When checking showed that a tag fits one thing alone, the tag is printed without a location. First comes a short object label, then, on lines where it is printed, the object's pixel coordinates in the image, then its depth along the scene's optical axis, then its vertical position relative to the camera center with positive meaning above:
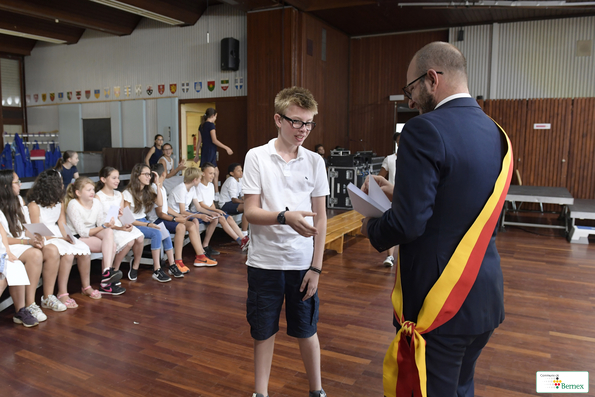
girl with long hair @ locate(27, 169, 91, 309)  3.88 -0.63
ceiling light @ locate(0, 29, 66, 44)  11.03 +2.85
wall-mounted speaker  9.91 +2.10
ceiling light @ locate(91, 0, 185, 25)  8.62 +2.79
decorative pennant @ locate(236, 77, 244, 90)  10.16 +1.49
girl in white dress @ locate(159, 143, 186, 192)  7.30 -0.37
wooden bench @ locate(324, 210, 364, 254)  5.74 -1.06
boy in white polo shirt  2.04 -0.41
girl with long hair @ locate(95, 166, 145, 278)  4.49 -0.78
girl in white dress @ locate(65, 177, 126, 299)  4.24 -0.75
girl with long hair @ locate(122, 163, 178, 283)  4.80 -0.66
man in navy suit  1.31 -0.15
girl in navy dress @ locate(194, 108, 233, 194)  7.66 +0.13
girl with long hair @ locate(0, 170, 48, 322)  3.55 -0.74
